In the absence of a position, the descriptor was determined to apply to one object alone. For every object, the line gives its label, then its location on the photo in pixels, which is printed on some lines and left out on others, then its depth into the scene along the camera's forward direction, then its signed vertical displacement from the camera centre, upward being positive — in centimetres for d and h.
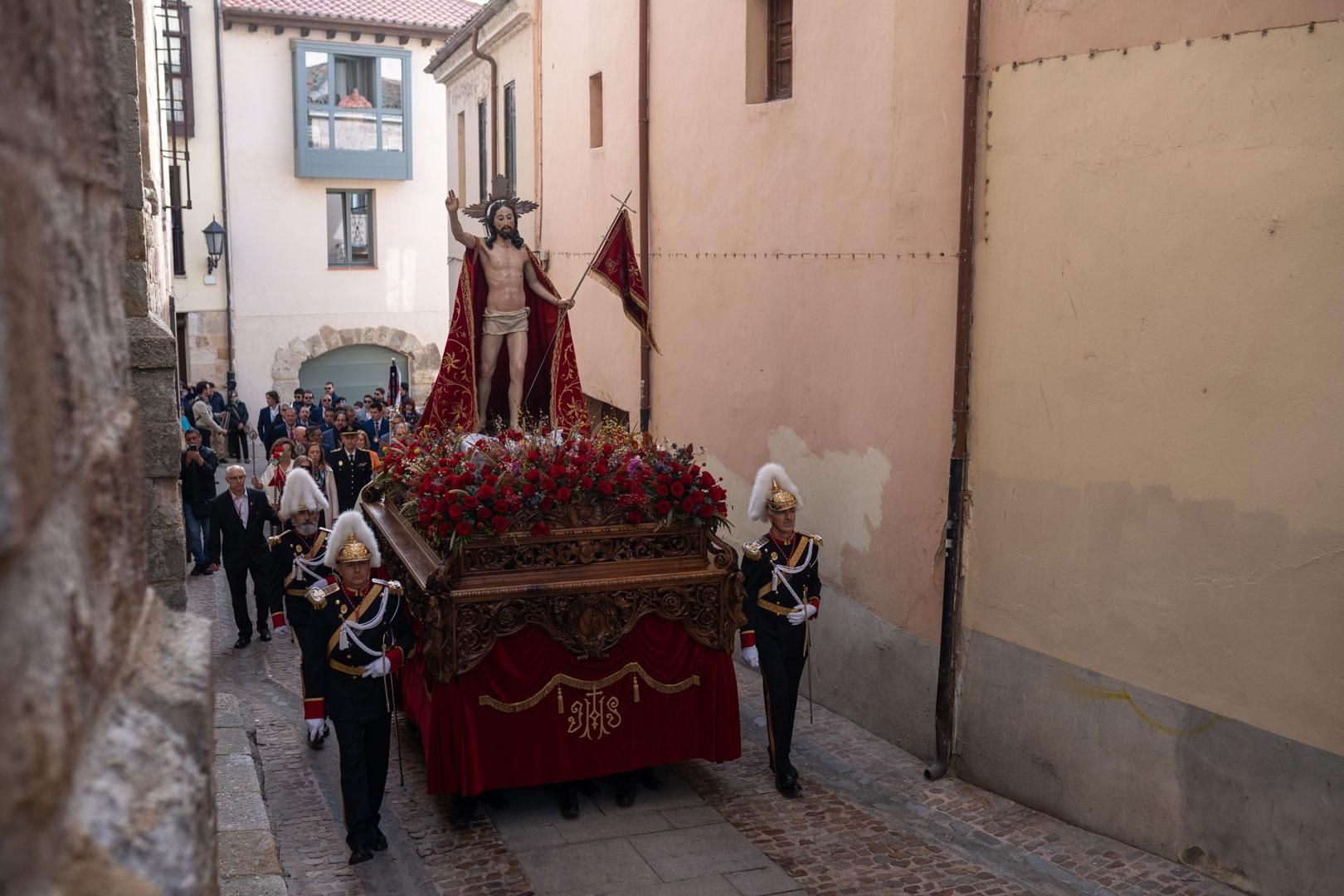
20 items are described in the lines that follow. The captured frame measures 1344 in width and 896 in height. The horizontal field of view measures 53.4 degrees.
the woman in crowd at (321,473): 1325 -184
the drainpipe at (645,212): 1377 +80
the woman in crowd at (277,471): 1197 -166
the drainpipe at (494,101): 2014 +280
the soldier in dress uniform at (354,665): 755 -213
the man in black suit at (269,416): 2002 -195
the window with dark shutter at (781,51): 1138 +204
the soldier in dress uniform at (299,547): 839 -171
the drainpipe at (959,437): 830 -92
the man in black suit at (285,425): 1800 -187
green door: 3045 -189
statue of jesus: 1030 -2
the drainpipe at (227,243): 2834 +93
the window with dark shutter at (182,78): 2740 +432
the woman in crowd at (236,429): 2259 -240
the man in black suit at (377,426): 1700 -183
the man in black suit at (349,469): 1371 -187
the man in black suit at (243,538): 1177 -222
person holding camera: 1407 -217
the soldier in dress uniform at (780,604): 863 -202
